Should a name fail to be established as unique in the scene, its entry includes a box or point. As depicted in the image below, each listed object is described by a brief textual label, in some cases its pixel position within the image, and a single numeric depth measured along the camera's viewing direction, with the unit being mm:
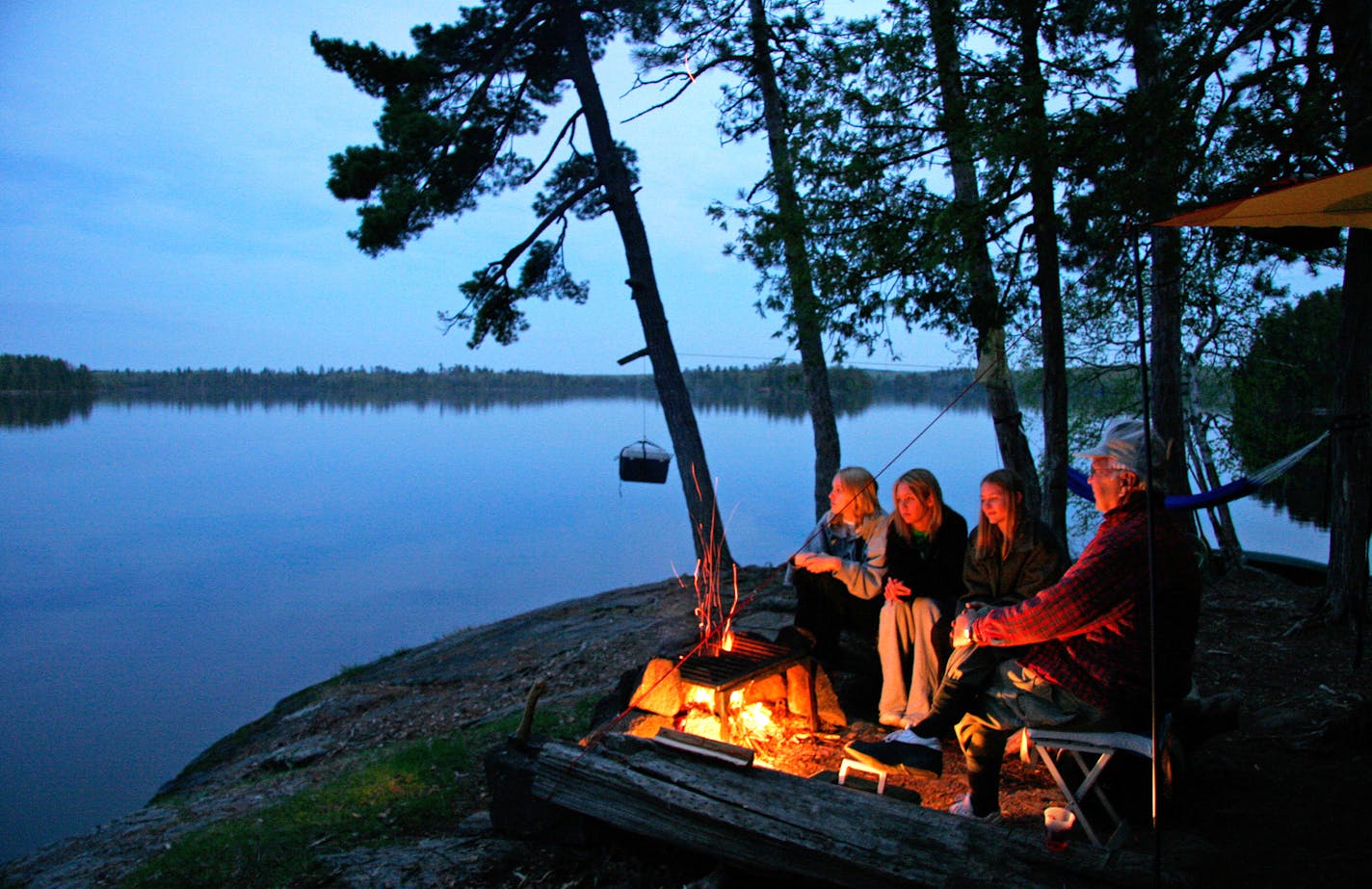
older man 2412
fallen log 2021
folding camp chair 2447
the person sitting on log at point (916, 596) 3529
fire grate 3303
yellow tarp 3387
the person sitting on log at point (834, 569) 3871
